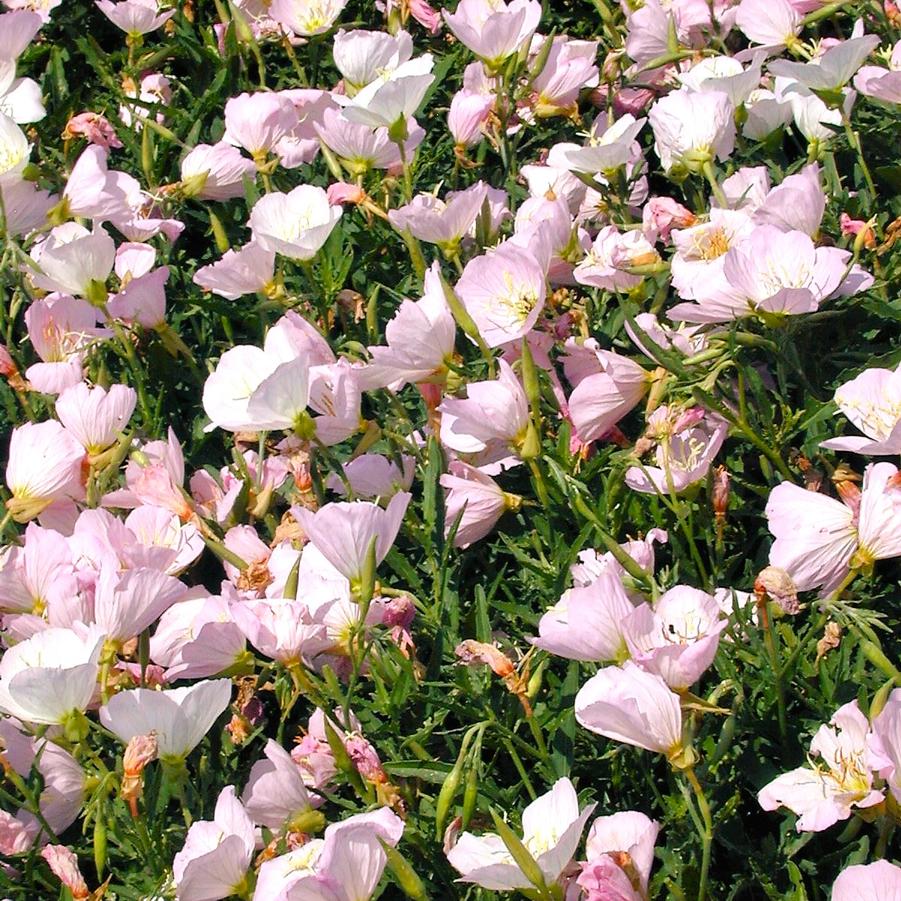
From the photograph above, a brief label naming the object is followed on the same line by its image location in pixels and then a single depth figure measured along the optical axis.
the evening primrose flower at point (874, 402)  1.12
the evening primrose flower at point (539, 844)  1.04
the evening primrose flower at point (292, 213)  1.26
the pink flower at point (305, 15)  1.41
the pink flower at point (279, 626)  1.10
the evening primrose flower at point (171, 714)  1.08
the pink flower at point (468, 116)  1.32
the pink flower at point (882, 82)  1.24
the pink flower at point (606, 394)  1.18
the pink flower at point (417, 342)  1.17
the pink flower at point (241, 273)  1.25
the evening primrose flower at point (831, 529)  1.09
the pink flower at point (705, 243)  1.18
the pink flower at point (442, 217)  1.24
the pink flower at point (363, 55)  1.33
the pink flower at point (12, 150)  1.30
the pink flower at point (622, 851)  1.04
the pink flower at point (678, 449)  1.14
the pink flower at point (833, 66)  1.23
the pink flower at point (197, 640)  1.12
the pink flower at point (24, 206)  1.30
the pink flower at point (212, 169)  1.34
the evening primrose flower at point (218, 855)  1.06
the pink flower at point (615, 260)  1.22
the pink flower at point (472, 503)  1.17
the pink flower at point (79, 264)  1.24
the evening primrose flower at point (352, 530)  1.10
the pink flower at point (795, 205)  1.19
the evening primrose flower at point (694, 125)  1.24
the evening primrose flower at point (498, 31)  1.30
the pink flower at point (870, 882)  1.01
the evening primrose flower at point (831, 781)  1.05
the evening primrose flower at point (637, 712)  1.04
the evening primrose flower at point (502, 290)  1.19
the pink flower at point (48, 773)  1.12
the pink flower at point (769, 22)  1.33
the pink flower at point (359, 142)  1.29
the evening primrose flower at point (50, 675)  1.08
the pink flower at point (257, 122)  1.33
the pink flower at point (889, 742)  1.03
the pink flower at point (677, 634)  1.06
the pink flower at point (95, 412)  1.21
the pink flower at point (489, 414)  1.15
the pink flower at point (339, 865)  1.04
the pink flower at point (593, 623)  1.07
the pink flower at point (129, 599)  1.11
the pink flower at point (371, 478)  1.19
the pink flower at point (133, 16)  1.43
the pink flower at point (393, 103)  1.26
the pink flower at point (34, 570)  1.16
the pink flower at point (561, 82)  1.35
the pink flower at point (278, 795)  1.09
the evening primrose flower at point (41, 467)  1.19
